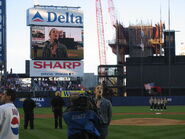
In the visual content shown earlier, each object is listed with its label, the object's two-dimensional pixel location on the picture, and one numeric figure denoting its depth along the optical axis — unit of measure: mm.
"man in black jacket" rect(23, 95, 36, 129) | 19250
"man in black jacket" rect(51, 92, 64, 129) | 19422
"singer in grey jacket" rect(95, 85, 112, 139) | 8961
